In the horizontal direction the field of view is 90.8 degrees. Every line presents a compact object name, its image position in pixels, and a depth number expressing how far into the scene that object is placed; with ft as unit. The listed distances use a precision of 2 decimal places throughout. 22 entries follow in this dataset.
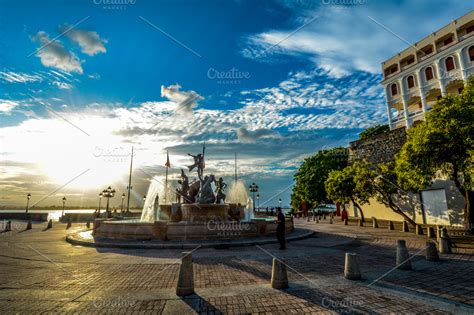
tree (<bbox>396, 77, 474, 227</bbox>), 40.14
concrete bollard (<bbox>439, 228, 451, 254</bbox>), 30.60
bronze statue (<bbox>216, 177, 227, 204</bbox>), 67.46
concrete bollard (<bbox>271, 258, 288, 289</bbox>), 18.48
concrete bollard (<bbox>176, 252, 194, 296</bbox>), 17.38
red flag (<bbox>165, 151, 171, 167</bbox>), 103.41
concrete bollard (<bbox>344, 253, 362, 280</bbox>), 20.49
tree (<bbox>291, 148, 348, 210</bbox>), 125.29
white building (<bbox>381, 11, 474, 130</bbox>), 101.60
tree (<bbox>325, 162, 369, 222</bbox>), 83.78
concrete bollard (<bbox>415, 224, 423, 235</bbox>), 50.79
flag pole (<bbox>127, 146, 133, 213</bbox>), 126.40
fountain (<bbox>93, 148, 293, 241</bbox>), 41.60
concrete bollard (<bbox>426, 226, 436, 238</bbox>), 44.81
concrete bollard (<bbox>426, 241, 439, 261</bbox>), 26.76
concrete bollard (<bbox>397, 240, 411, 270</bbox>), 23.67
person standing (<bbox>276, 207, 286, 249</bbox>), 34.88
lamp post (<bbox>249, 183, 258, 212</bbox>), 129.02
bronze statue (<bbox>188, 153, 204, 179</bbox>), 70.59
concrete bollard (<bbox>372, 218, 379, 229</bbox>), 68.89
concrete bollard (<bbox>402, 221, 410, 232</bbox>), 56.75
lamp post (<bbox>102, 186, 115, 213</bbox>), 113.35
